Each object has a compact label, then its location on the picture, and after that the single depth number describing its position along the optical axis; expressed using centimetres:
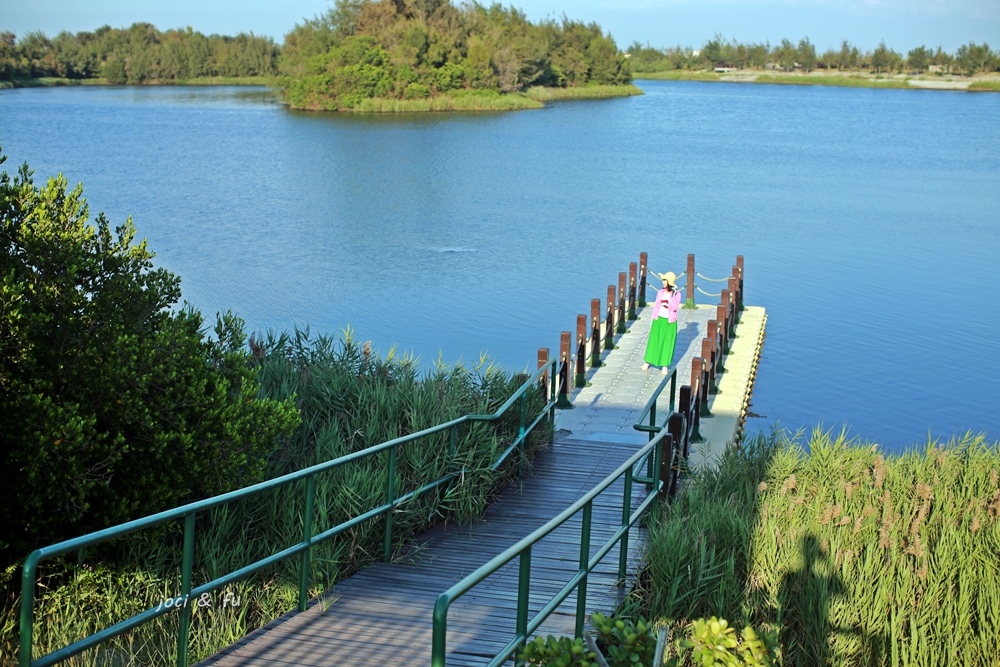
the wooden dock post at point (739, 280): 2294
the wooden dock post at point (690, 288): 2323
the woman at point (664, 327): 1662
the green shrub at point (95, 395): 695
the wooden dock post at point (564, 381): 1534
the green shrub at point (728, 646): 477
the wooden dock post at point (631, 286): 2234
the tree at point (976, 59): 13975
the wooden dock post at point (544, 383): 1233
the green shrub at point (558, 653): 452
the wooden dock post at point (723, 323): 1888
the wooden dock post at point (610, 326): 1962
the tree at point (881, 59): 14938
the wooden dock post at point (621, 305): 2111
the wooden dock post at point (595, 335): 1805
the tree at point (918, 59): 14700
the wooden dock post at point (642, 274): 2319
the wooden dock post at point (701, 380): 1500
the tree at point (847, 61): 15462
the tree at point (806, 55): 15575
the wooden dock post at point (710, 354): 1579
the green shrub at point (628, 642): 491
